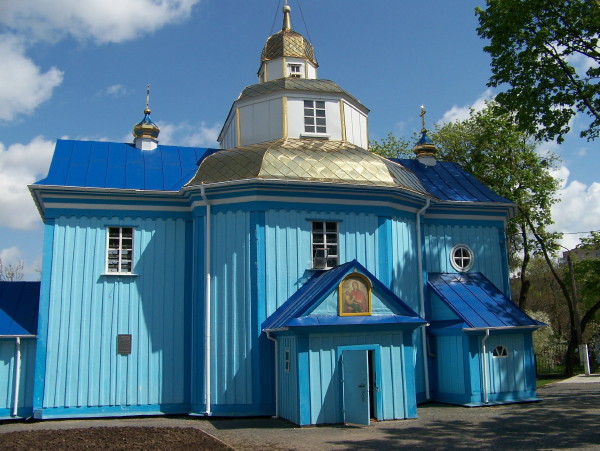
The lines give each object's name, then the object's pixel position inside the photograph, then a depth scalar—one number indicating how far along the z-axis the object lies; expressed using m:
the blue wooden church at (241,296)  12.86
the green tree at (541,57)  14.38
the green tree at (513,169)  25.91
